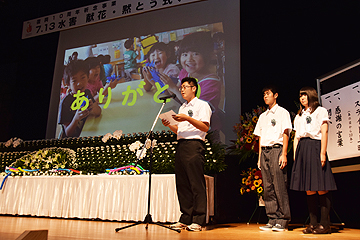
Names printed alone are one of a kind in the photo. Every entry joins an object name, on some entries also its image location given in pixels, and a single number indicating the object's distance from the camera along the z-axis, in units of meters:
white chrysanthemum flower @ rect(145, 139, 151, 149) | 2.88
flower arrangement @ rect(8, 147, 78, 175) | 4.35
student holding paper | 2.75
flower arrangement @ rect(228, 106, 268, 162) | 4.06
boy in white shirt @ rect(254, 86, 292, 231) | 2.96
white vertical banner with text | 3.42
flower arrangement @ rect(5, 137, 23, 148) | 5.27
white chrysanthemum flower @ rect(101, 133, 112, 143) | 4.29
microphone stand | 2.60
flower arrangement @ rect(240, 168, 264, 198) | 3.90
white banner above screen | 5.88
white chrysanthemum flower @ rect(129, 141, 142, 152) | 3.69
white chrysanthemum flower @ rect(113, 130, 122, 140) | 4.25
